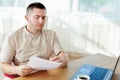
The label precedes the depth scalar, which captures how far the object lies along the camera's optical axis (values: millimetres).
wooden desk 1535
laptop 1531
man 1816
